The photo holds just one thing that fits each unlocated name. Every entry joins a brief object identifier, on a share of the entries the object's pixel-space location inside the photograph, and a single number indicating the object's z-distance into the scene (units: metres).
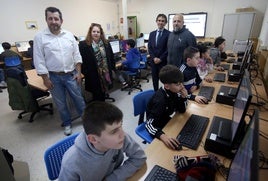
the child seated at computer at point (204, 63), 2.77
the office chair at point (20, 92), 2.61
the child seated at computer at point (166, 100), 1.42
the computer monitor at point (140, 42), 5.64
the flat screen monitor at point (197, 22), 7.01
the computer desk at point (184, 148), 0.98
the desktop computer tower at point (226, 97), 1.72
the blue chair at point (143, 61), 4.49
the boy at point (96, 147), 0.85
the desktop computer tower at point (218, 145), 1.04
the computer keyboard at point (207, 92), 1.90
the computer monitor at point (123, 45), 4.88
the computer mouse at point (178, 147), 1.12
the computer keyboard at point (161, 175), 0.90
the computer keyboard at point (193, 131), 1.17
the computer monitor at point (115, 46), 4.31
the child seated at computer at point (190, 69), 2.13
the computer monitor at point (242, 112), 0.82
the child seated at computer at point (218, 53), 3.33
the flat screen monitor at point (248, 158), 0.39
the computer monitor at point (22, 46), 5.32
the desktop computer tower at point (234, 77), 2.40
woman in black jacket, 2.60
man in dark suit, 3.15
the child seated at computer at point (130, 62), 3.93
